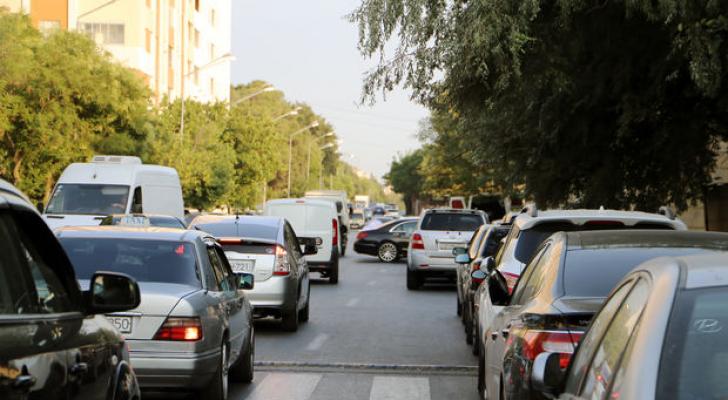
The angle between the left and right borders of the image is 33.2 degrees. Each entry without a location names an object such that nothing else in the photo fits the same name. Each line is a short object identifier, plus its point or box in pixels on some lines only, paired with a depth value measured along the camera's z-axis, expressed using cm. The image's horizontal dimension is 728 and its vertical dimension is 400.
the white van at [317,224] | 2809
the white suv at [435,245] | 2638
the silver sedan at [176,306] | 888
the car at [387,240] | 4022
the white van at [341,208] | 4678
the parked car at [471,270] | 1434
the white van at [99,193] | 2828
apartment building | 5853
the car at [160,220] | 2217
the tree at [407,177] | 14792
